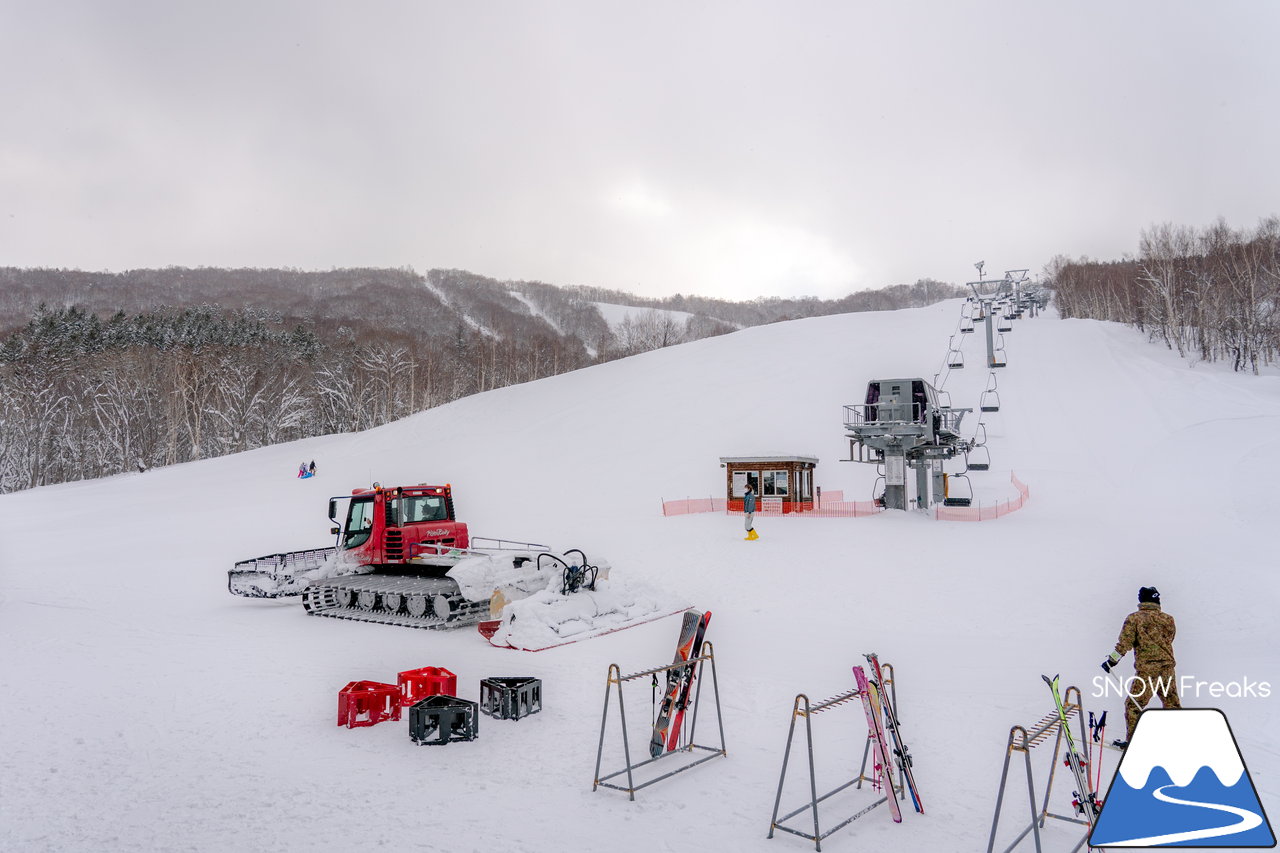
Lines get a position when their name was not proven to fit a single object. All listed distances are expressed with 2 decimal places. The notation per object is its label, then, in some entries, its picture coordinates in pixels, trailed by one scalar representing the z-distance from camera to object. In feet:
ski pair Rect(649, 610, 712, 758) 24.77
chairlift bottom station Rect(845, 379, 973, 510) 94.22
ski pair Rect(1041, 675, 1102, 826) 17.83
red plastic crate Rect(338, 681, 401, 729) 28.78
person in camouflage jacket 24.95
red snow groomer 47.37
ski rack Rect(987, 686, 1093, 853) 16.30
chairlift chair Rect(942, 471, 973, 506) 115.14
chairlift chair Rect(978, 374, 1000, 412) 154.38
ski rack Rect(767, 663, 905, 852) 18.90
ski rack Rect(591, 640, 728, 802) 22.03
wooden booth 102.12
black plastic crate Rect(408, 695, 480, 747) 26.94
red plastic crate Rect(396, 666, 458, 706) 30.55
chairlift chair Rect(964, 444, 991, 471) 129.80
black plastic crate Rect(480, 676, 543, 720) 29.35
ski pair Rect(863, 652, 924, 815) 20.65
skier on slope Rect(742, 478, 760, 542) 80.63
